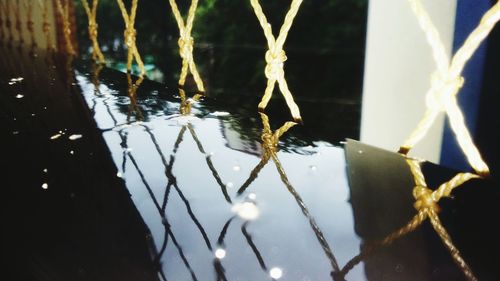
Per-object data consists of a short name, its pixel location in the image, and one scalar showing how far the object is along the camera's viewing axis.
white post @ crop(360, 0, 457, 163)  0.48
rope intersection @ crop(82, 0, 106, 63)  0.51
